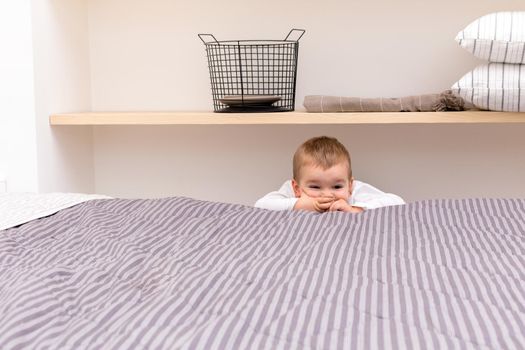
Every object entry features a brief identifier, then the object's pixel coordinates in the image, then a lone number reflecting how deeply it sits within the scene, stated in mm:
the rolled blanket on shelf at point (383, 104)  1742
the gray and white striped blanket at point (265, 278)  567
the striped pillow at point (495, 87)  1559
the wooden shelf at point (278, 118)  1664
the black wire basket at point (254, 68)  1938
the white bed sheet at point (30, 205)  1070
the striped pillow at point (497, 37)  1550
